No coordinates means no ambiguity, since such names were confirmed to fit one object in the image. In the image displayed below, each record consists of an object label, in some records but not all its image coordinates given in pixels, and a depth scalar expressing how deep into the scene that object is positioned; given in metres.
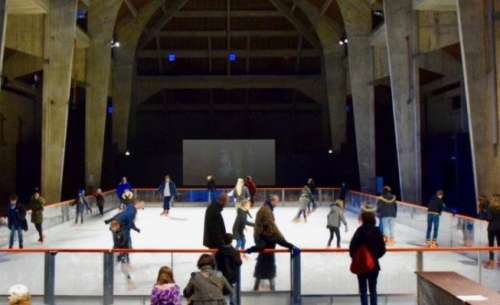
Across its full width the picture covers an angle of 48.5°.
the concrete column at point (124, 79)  38.09
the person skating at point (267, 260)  8.04
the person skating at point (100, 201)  23.00
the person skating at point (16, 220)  13.80
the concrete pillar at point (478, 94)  16.38
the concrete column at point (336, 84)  38.62
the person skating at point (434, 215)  13.98
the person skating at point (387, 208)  14.36
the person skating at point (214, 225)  7.86
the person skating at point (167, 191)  21.47
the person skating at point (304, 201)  19.75
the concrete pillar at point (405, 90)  23.44
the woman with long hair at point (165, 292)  5.43
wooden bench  5.96
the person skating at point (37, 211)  14.80
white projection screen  37.03
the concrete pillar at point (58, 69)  23.78
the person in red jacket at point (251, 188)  21.08
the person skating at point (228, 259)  7.07
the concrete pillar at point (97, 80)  31.02
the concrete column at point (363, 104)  31.08
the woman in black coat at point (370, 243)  6.97
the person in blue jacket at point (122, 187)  21.27
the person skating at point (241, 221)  11.07
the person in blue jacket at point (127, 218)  9.72
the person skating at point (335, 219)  13.34
